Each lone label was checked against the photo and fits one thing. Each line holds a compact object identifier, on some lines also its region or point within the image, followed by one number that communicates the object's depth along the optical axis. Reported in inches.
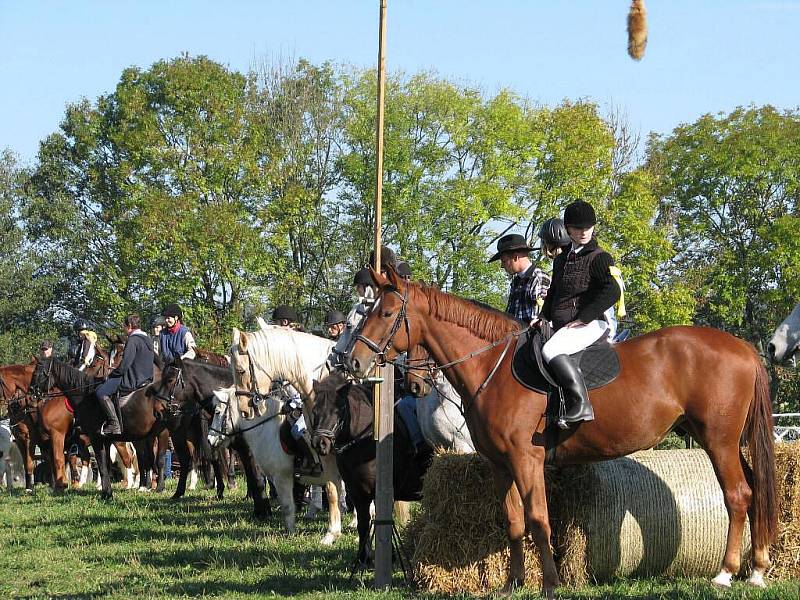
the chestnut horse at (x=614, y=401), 628.7
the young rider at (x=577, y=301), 618.2
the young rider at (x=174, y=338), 1462.8
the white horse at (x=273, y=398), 890.7
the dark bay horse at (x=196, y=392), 1155.3
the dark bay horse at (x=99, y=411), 1391.5
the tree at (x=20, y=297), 3582.7
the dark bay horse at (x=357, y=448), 780.0
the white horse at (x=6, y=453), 1685.5
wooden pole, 683.4
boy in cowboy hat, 735.7
